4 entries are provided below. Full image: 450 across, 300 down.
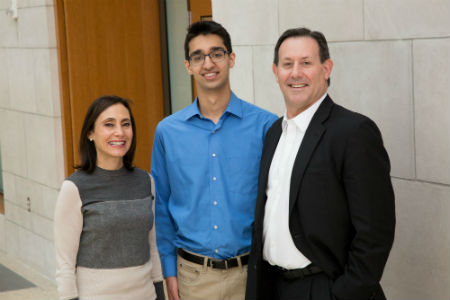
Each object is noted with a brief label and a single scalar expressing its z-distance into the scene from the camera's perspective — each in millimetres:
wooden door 6355
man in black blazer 2441
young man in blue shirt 3072
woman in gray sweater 2900
